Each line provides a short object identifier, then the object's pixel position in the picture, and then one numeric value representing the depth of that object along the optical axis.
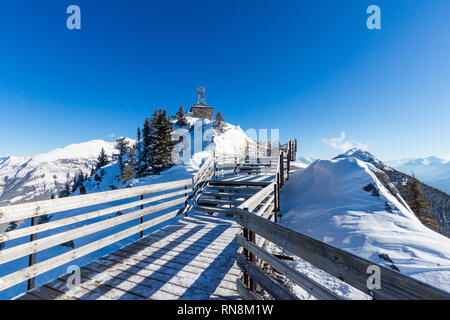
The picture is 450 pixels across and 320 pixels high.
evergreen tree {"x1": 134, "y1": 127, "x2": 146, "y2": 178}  26.62
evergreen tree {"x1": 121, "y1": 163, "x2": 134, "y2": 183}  34.03
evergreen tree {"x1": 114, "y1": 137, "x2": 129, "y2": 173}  44.11
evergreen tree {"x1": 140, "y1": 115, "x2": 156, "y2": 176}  25.84
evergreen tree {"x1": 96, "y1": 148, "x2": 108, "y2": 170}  44.49
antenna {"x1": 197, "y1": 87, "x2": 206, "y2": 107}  50.29
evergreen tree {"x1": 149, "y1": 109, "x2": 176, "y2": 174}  23.91
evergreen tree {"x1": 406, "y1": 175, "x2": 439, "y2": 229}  18.33
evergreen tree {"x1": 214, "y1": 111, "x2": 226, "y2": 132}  38.91
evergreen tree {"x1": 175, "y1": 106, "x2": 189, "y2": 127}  42.06
